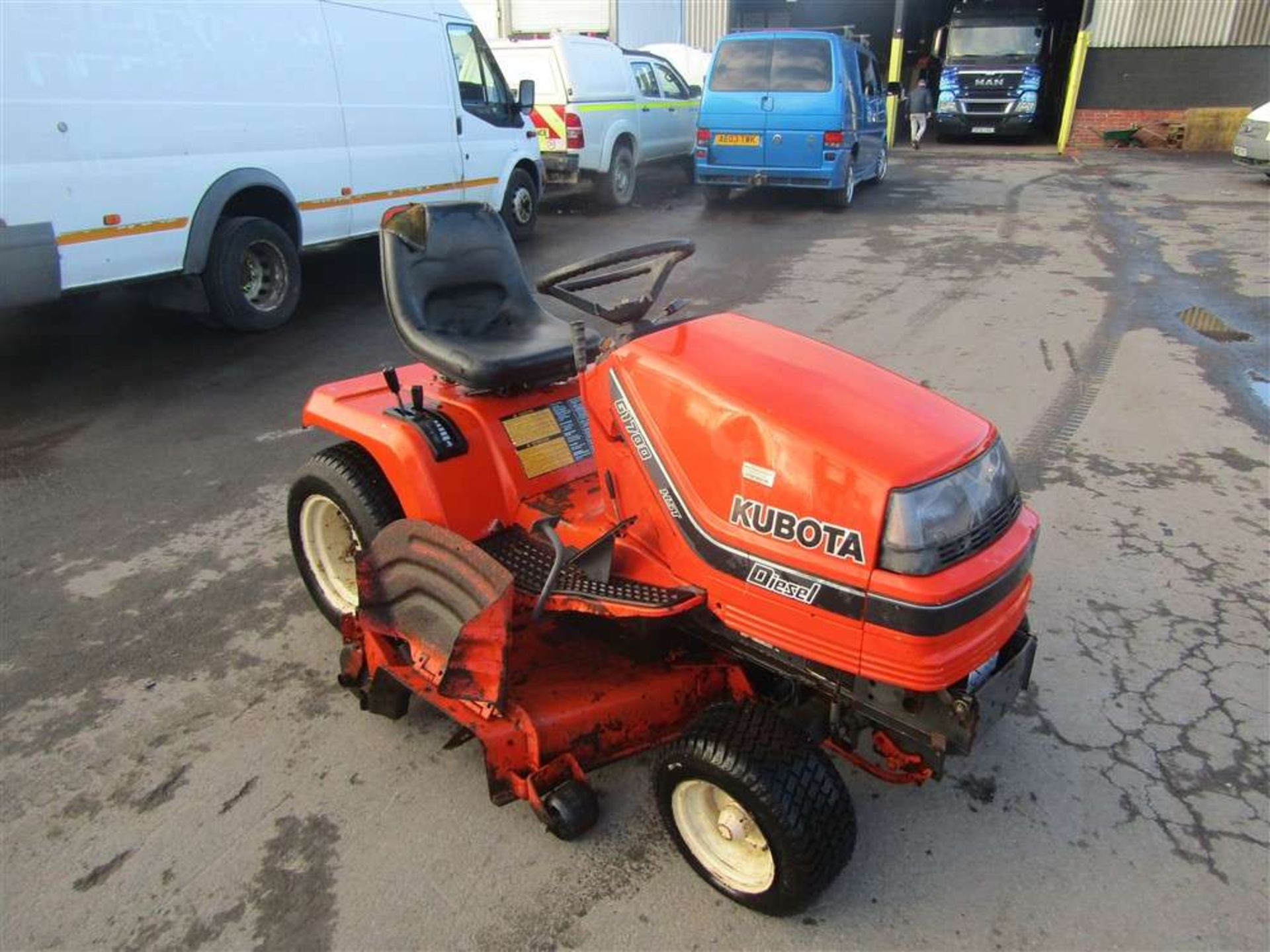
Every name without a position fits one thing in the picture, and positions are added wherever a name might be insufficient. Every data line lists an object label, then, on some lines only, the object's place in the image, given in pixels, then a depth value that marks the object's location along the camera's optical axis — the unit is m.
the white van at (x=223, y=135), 4.84
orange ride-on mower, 1.96
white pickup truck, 11.14
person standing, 19.06
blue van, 10.92
